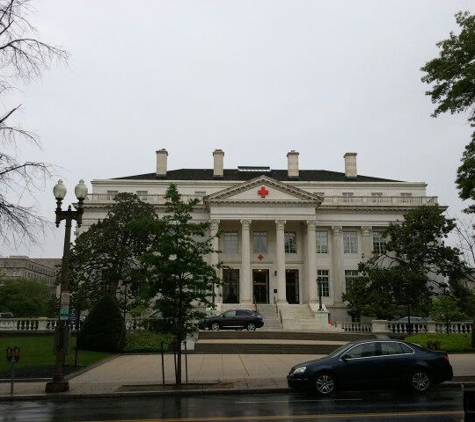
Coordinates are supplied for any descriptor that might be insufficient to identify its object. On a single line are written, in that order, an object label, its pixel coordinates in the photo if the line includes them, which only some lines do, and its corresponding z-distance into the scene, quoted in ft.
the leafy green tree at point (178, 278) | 54.13
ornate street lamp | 50.61
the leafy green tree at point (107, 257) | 132.46
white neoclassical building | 166.71
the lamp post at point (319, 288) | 158.46
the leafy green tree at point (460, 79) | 57.31
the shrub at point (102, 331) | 90.12
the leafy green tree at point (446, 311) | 110.42
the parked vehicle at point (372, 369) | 45.21
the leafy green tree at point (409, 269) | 141.38
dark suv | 120.06
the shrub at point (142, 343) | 92.94
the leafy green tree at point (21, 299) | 289.94
